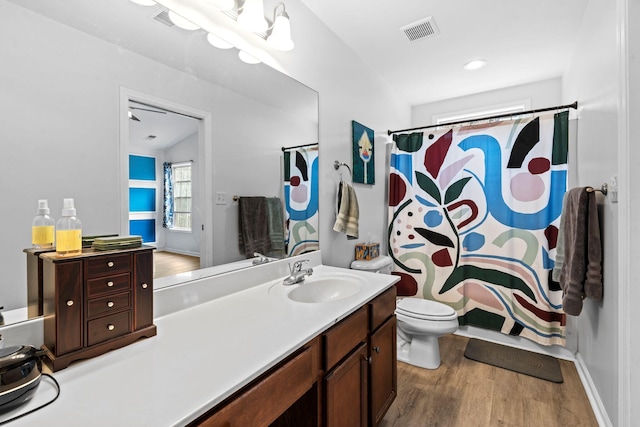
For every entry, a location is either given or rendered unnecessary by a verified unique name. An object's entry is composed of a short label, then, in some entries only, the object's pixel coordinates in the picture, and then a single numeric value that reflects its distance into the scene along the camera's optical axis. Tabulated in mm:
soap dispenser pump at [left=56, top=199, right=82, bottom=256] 795
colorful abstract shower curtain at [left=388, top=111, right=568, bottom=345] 2342
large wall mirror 815
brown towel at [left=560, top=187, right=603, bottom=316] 1629
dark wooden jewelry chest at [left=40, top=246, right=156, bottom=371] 756
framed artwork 2389
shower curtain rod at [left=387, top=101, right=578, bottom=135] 2194
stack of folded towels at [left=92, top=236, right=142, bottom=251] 855
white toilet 2100
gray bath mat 2129
